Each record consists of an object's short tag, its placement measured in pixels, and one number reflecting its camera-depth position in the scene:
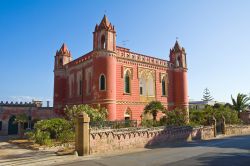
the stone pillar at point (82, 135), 15.35
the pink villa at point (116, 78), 26.06
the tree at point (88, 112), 21.02
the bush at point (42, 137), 18.65
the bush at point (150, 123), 23.22
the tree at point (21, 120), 25.87
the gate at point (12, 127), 32.07
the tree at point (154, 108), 27.02
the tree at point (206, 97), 90.12
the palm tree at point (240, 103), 43.31
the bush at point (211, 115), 31.62
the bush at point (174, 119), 25.08
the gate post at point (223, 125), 32.26
